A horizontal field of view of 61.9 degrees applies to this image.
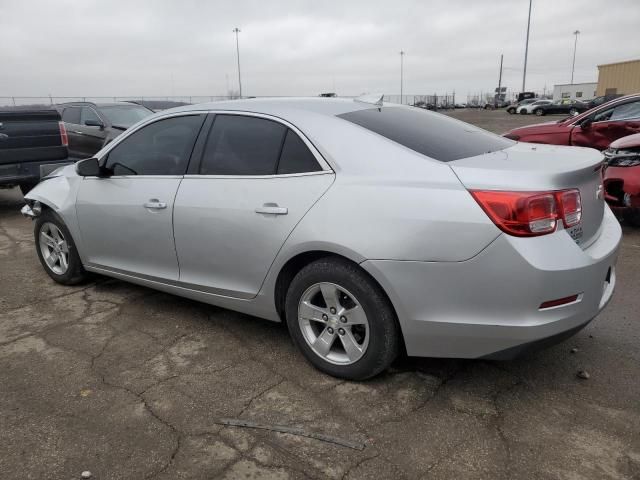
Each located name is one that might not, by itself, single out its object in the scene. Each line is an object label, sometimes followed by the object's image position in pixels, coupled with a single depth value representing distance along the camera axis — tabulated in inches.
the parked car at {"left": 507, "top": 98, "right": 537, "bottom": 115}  1979.8
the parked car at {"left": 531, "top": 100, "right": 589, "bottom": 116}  1753.2
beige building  1625.2
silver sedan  96.0
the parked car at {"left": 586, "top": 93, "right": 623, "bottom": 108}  1409.0
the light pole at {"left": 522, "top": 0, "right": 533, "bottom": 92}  2072.0
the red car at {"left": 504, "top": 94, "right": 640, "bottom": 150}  316.2
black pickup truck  296.8
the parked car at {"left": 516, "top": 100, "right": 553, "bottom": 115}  1844.7
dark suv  406.9
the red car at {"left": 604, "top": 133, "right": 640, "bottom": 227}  225.0
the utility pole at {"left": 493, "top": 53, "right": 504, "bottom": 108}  2659.9
